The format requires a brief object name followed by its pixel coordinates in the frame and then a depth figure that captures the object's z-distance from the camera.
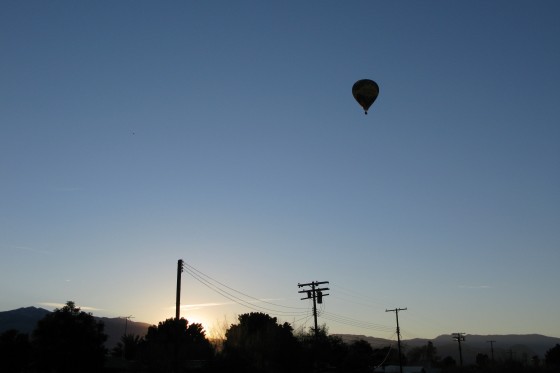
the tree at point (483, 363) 60.53
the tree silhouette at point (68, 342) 44.72
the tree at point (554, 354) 99.79
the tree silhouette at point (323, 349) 52.37
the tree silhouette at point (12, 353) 58.38
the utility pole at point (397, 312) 79.38
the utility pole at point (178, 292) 33.05
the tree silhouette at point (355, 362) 71.19
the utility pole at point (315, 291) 53.03
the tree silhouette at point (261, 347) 40.15
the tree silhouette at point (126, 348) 75.81
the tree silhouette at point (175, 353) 32.84
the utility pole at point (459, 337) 101.84
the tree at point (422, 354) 177.50
